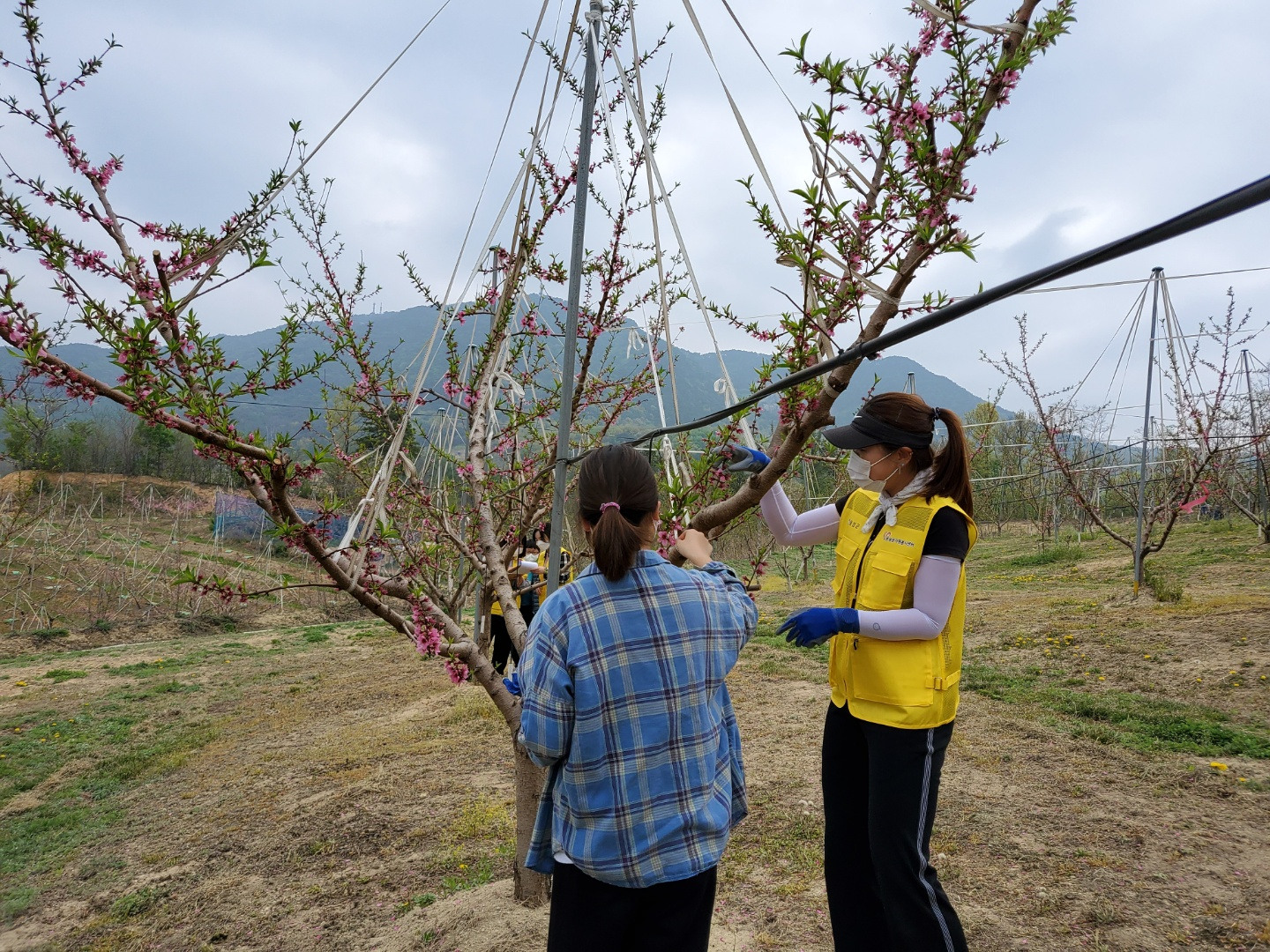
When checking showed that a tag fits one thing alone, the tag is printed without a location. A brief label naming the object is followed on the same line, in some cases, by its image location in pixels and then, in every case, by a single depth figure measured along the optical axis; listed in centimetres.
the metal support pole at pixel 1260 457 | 941
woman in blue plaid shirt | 115
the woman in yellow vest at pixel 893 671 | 153
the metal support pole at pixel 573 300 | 170
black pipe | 68
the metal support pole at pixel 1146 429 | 701
